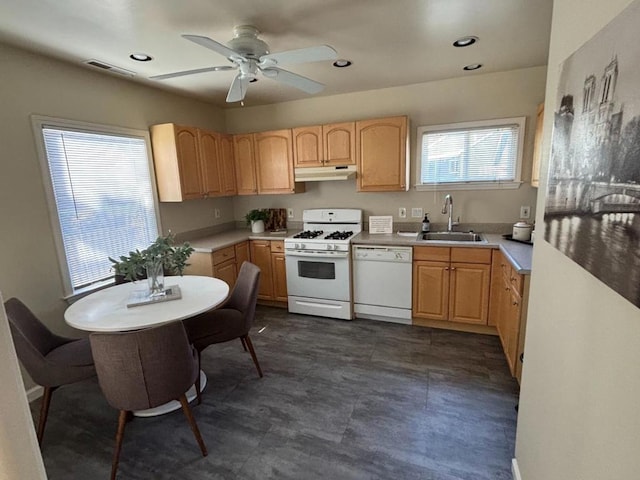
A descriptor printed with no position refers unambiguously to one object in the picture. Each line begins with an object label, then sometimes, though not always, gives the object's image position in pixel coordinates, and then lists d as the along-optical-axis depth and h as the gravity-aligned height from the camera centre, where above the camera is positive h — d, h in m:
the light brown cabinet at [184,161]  3.35 +0.35
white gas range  3.46 -0.92
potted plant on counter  4.19 -0.38
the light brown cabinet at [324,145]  3.61 +0.50
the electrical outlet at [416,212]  3.72 -0.31
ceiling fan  1.89 +0.81
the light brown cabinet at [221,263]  3.44 -0.78
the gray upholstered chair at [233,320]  2.36 -0.98
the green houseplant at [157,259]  2.15 -0.44
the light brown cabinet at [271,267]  3.87 -0.93
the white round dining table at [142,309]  1.89 -0.73
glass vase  2.24 -0.59
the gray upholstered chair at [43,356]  1.86 -0.99
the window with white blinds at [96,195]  2.60 +0.01
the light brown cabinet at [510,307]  2.23 -0.99
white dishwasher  3.29 -1.00
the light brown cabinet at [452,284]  3.02 -0.97
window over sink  3.28 +0.31
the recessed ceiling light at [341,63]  2.75 +1.07
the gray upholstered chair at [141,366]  1.62 -0.90
